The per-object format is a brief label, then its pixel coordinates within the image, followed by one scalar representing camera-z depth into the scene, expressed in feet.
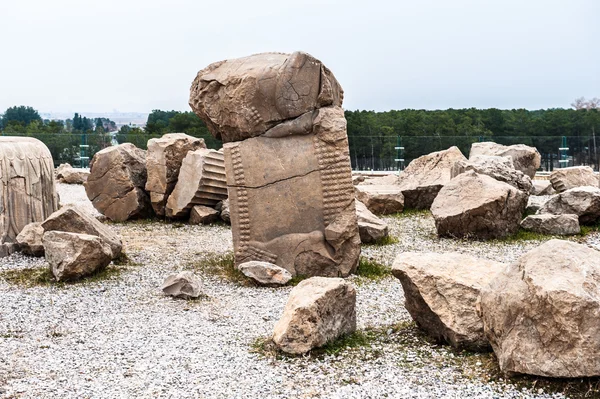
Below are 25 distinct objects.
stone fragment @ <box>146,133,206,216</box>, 40.37
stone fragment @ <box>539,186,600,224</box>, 36.65
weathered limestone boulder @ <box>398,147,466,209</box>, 44.93
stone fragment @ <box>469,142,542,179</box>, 55.66
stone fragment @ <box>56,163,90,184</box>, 64.44
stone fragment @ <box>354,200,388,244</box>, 33.32
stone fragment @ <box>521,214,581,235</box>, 35.24
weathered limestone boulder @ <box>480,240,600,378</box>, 14.24
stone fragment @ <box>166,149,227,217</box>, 38.58
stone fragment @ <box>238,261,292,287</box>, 25.26
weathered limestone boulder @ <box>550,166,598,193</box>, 48.37
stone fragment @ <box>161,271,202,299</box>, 23.25
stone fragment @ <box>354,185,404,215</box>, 43.73
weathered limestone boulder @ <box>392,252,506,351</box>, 17.19
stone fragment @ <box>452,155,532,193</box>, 40.24
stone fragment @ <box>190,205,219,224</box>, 39.29
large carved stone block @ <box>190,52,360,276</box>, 26.66
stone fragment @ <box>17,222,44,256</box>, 28.43
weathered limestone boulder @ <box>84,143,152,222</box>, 40.93
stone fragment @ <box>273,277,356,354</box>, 17.22
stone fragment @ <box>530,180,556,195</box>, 50.88
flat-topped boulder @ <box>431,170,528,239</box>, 33.12
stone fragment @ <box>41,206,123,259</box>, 27.61
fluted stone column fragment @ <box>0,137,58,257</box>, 29.12
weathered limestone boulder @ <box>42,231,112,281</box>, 24.95
